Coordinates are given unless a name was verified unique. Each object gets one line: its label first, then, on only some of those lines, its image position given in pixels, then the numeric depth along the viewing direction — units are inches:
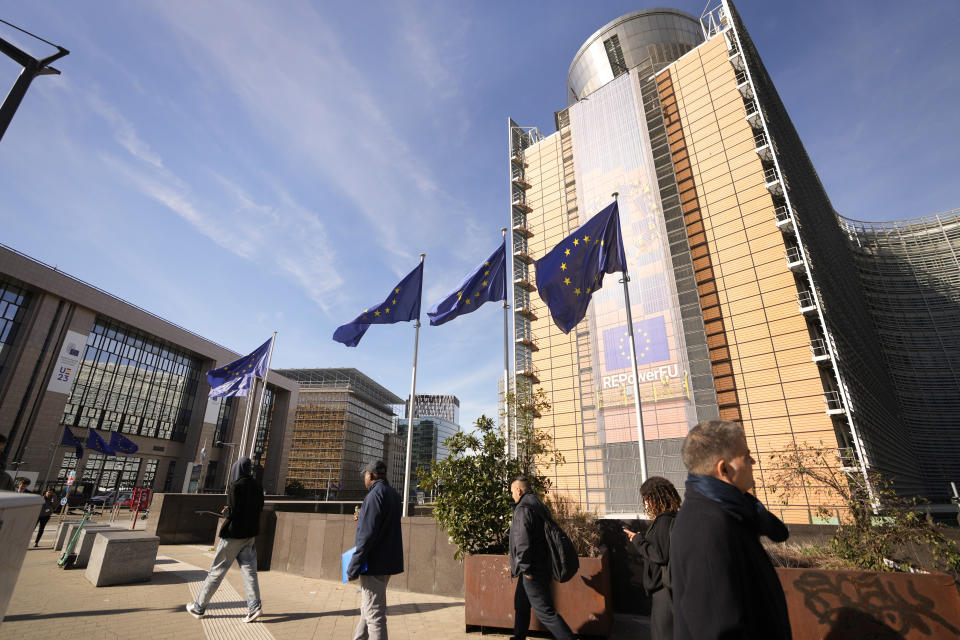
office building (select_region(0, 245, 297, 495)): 1310.3
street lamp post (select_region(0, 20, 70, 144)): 214.7
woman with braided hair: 136.0
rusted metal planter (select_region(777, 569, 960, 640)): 157.9
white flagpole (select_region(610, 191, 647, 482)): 296.2
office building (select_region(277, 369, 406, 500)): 2844.5
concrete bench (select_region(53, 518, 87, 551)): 419.8
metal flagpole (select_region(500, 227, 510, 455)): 328.9
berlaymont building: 1058.1
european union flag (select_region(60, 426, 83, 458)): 836.6
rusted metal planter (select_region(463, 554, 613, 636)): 207.6
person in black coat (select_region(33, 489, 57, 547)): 469.8
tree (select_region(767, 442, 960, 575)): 182.2
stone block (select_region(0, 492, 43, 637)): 79.1
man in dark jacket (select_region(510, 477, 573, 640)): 169.6
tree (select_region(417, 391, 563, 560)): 254.2
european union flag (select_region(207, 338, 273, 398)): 639.1
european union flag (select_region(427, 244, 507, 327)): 436.8
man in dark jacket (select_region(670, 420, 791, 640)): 64.9
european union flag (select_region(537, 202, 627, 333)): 373.7
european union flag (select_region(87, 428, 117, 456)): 842.8
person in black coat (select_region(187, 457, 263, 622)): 228.2
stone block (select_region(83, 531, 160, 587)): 284.4
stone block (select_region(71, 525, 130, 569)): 333.1
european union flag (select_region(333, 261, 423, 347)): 463.5
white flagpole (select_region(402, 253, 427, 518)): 375.6
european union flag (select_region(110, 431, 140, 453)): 896.2
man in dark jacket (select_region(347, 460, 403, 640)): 169.0
